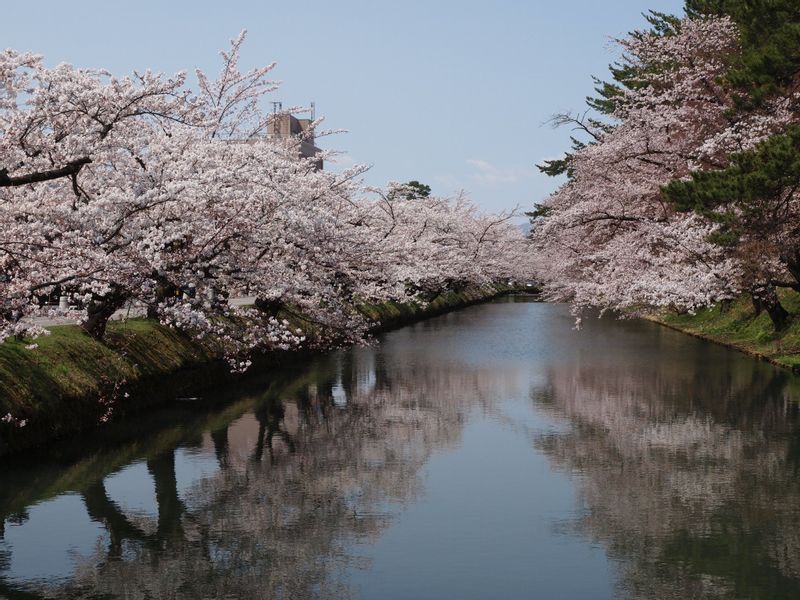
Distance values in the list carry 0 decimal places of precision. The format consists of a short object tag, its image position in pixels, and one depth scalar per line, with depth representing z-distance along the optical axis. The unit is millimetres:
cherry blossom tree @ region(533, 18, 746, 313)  30000
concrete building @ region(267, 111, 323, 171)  121375
